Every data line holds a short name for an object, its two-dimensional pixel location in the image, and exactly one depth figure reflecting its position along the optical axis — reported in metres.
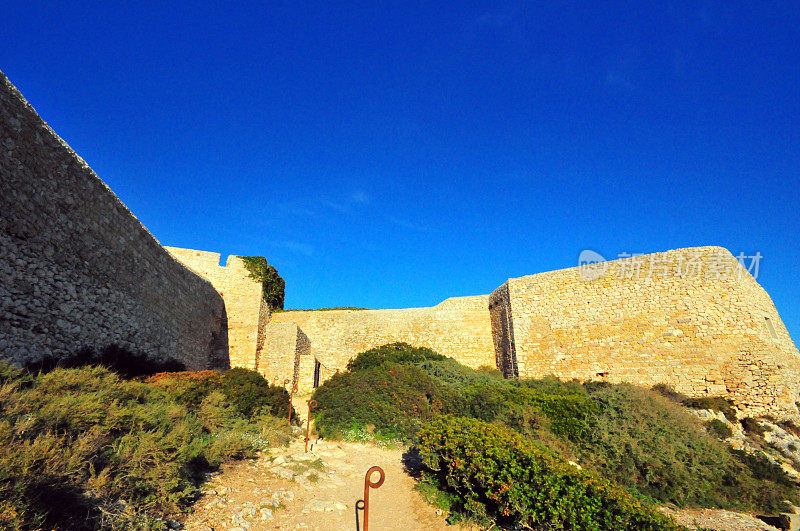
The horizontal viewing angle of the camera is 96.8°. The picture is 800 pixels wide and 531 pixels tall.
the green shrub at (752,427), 12.39
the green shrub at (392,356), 18.09
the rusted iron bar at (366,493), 4.44
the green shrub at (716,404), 13.19
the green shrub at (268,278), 18.84
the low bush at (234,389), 8.02
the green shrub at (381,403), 10.28
